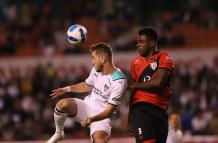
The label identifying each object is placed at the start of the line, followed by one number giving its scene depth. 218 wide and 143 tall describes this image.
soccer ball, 18.83
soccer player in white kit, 17.95
